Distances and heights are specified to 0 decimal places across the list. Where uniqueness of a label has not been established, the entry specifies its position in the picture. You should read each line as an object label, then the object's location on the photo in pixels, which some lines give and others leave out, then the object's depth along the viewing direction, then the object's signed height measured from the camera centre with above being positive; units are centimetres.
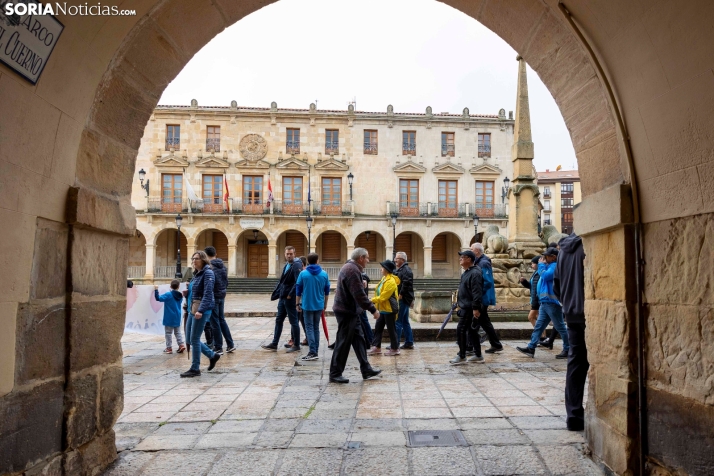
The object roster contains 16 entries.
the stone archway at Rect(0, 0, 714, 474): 266 +36
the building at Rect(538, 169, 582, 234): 5972 +771
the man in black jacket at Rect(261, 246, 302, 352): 838 -56
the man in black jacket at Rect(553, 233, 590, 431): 403 -49
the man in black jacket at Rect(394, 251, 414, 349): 830 -51
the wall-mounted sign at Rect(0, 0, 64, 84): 240 +105
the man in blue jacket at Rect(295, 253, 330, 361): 766 -52
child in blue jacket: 816 -76
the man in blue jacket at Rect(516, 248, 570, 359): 711 -60
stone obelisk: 1247 +192
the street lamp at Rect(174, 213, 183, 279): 2465 -12
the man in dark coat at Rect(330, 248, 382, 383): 614 -63
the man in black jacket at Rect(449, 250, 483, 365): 707 -52
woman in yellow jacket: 776 -53
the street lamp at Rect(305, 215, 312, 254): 3070 +210
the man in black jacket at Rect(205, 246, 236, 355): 785 -50
